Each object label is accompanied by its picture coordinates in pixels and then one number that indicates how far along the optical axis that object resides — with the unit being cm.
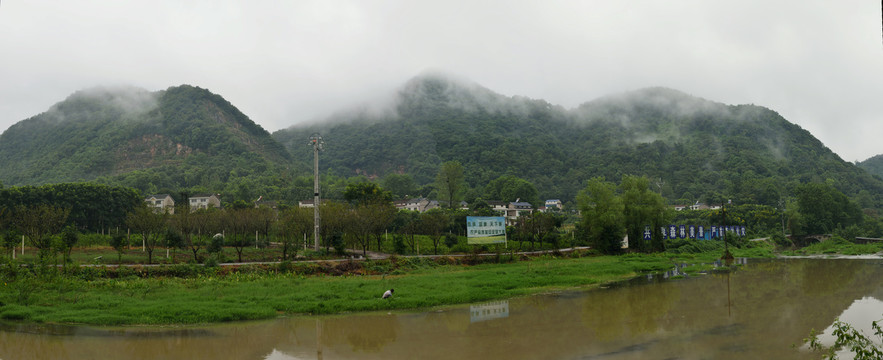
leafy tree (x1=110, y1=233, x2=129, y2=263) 2844
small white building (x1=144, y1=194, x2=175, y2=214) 9337
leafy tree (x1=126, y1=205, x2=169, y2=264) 3131
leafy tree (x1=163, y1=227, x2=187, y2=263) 3091
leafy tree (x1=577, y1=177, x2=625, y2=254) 4922
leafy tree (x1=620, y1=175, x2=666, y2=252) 5128
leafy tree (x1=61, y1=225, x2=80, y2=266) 2697
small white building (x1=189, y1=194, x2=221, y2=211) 10038
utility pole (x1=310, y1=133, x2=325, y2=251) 3681
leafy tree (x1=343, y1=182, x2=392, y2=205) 6504
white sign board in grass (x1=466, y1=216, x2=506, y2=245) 3731
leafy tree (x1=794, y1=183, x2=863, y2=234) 6650
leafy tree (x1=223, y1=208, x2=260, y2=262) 4050
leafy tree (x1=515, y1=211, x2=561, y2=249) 4612
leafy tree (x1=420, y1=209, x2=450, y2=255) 3988
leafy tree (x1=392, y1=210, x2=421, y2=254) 4330
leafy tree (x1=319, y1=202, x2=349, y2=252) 3759
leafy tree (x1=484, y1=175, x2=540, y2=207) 11262
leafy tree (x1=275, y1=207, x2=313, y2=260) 3391
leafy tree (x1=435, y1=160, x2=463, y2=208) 9669
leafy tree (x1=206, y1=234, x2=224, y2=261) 3147
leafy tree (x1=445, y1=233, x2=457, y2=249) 4301
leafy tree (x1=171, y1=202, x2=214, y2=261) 3341
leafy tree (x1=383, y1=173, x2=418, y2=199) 13225
